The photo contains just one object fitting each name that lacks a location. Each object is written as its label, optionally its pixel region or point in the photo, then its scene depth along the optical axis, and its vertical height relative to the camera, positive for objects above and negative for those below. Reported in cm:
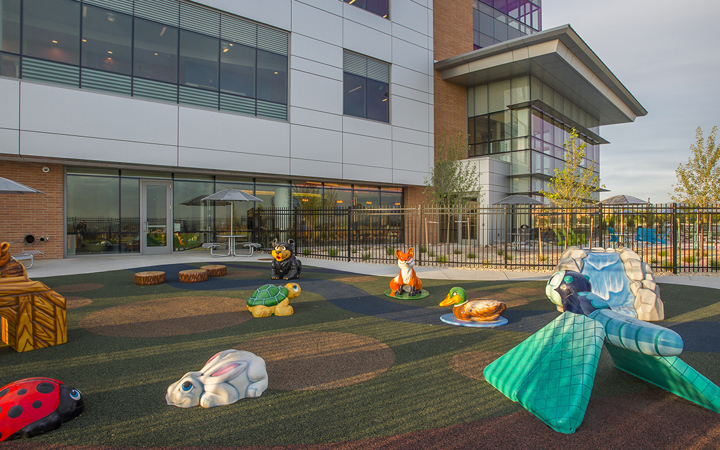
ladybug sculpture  275 -140
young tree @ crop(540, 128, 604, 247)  1733 +201
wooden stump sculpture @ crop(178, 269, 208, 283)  935 -127
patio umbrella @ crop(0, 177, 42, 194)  910 +95
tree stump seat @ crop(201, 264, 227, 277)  1020 -124
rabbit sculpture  329 -144
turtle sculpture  627 -130
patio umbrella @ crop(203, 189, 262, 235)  1421 +114
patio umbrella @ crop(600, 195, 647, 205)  2318 +176
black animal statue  971 -102
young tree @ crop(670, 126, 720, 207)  1938 +270
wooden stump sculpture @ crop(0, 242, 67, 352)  448 -112
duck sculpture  573 -131
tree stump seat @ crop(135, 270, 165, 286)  883 -127
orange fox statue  761 -108
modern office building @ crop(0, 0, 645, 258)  1292 +536
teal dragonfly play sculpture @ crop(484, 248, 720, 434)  296 -123
